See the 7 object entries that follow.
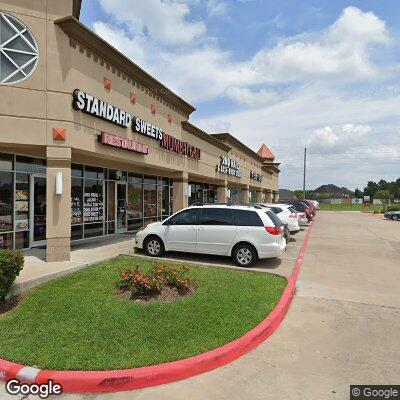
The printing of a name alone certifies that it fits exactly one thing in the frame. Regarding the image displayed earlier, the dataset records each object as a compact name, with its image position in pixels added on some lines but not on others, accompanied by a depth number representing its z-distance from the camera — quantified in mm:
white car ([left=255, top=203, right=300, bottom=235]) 17783
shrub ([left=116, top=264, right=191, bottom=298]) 6789
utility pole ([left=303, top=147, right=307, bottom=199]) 62594
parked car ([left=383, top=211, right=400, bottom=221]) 35781
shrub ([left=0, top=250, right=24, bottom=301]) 6093
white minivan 10250
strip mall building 9188
